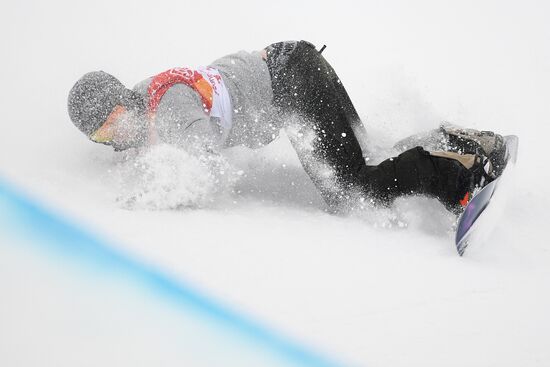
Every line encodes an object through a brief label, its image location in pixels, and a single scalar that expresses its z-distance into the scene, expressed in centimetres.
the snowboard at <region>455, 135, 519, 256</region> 1998
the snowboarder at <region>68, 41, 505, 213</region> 2025
